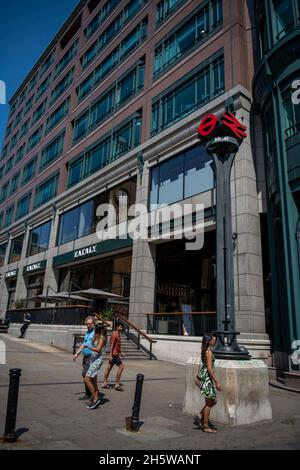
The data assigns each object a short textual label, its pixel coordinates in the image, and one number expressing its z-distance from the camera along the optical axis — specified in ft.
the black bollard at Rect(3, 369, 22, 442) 17.40
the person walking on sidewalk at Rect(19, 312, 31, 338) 81.15
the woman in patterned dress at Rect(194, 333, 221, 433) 21.47
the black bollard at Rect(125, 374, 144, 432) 20.70
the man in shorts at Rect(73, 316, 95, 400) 29.07
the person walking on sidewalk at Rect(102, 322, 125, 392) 35.41
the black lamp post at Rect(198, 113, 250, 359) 25.95
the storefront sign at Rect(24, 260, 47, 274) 108.78
